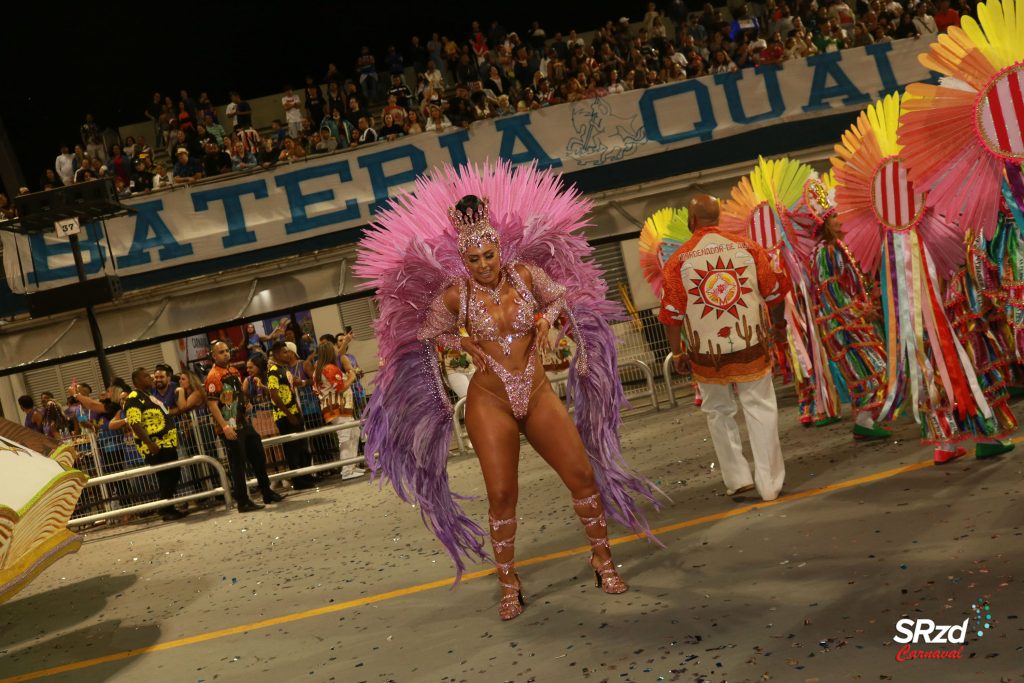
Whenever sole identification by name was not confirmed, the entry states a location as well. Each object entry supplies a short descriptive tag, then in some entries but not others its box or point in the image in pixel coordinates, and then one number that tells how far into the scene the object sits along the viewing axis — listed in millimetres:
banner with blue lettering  12508
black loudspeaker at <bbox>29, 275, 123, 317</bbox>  10039
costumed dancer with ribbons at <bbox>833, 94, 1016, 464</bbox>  4758
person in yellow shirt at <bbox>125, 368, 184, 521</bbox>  8414
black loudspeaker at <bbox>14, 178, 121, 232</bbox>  9500
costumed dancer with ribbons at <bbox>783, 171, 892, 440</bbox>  5754
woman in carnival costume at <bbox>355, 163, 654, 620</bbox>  3943
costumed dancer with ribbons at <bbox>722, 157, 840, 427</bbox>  6797
